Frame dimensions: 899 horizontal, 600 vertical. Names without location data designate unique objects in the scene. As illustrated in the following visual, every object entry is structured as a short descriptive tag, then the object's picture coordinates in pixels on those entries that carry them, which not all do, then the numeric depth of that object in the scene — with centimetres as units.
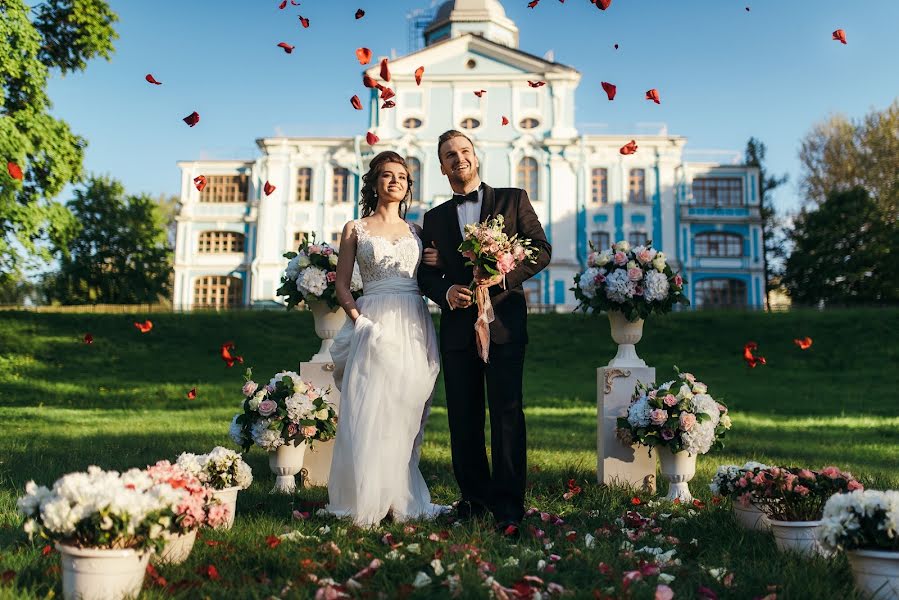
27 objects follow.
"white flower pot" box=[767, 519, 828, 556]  381
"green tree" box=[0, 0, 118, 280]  1497
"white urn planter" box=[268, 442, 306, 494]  581
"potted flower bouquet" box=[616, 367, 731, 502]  542
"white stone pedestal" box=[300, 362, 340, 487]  624
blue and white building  3453
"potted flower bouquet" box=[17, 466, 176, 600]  293
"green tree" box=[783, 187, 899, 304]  3297
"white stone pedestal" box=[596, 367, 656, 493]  602
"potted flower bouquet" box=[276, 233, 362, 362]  628
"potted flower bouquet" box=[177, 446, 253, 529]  427
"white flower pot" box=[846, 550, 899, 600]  302
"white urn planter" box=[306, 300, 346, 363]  650
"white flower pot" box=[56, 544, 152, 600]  295
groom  453
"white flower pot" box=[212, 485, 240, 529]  416
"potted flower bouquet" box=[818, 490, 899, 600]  303
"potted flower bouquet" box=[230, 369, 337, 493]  573
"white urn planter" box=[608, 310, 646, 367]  622
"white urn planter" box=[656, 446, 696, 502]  548
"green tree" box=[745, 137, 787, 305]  3984
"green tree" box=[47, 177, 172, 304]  3462
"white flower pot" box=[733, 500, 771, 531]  421
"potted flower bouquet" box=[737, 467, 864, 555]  384
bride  460
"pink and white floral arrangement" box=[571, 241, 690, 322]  606
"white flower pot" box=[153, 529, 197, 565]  348
